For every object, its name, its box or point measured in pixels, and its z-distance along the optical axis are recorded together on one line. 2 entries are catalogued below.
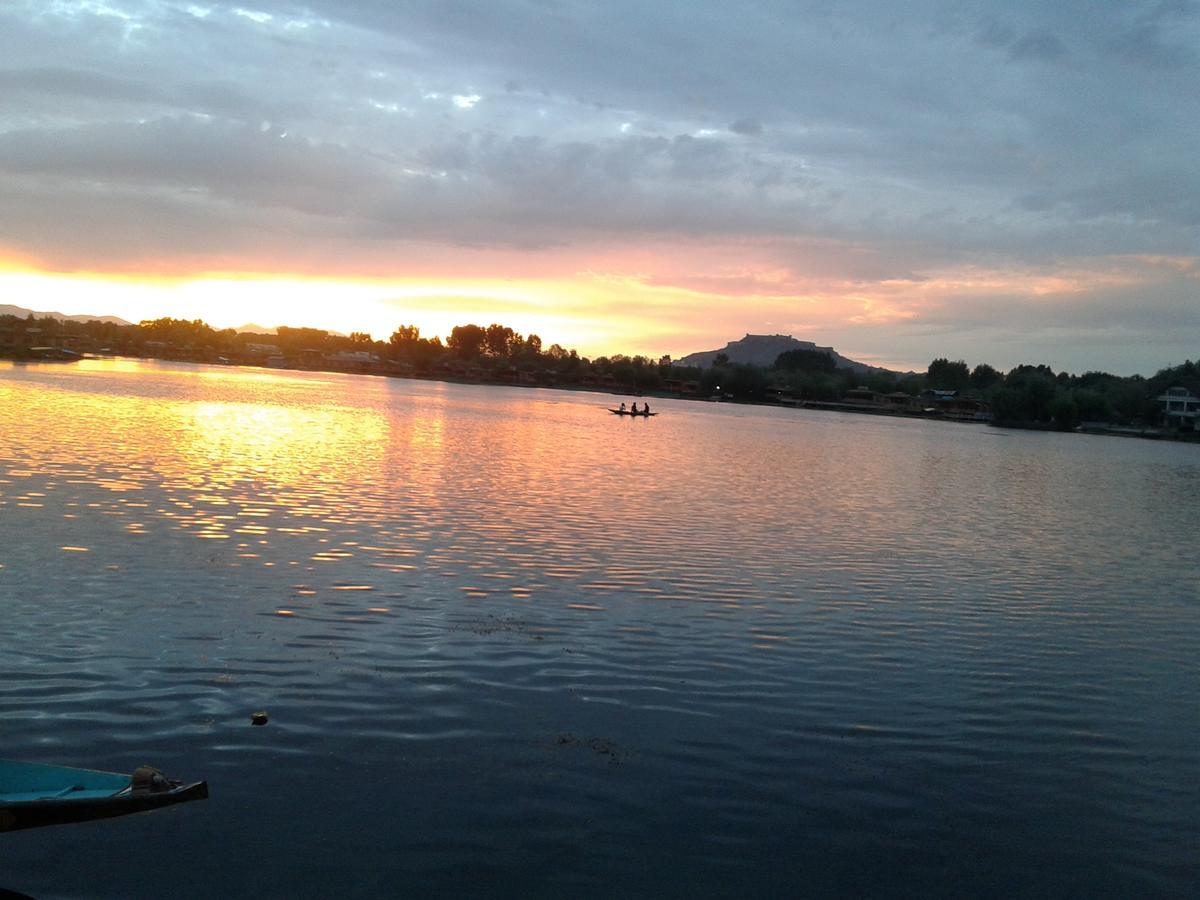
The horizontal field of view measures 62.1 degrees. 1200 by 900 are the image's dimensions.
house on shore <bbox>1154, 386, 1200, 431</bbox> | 152.88
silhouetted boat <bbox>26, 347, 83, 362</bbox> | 140.38
